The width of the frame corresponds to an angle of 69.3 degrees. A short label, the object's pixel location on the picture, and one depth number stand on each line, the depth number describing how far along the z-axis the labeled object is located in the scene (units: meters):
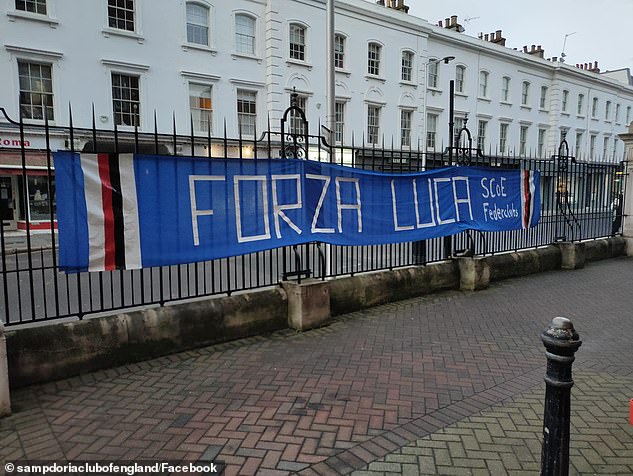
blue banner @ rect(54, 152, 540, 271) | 4.67
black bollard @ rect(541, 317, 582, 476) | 2.58
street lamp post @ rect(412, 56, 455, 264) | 8.19
